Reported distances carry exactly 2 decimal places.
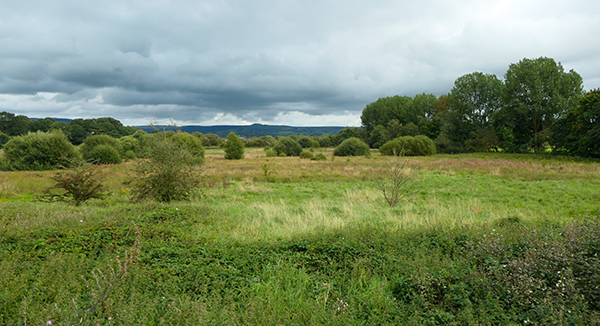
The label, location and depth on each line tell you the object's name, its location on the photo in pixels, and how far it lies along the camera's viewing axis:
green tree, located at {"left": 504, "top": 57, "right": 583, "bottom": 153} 42.50
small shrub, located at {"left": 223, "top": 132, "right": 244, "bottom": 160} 49.94
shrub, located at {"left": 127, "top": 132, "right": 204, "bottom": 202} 11.55
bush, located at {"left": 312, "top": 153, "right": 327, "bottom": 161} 44.53
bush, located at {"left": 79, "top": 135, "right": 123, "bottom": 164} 35.31
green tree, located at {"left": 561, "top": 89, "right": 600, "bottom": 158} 31.77
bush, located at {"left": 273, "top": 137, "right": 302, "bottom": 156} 64.62
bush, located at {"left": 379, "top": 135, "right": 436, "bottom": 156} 53.66
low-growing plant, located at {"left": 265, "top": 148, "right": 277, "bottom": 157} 62.33
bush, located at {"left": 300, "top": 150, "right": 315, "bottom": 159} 49.18
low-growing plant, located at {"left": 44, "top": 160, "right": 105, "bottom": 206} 10.80
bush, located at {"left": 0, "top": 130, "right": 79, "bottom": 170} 30.06
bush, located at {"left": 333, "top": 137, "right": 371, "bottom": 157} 55.38
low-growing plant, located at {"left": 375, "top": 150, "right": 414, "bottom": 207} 11.32
